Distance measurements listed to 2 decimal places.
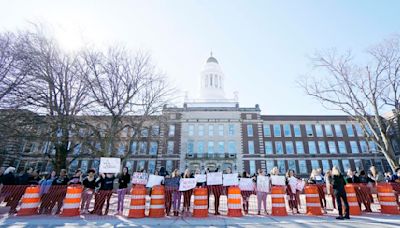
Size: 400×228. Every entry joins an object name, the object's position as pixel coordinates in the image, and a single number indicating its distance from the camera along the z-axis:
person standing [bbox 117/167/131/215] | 8.31
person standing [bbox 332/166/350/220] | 6.89
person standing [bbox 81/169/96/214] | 8.46
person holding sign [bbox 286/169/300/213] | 8.60
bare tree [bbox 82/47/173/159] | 15.23
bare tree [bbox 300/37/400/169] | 15.67
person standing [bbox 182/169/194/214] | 8.34
